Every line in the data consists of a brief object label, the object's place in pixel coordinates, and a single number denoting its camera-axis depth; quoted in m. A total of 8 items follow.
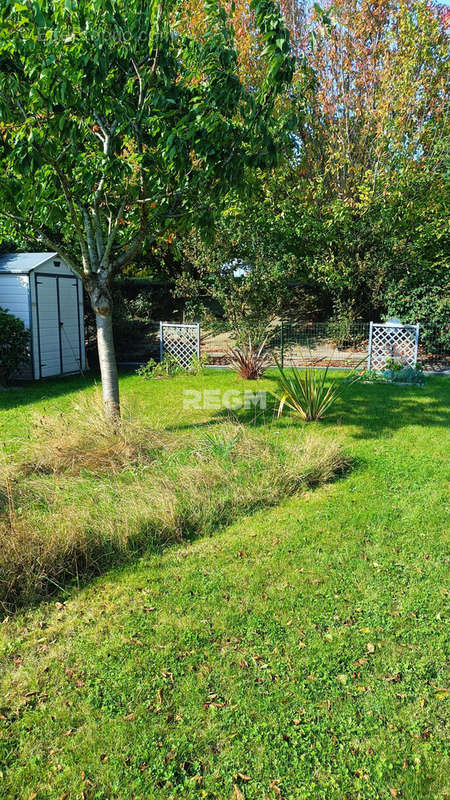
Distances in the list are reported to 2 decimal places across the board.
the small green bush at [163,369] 10.34
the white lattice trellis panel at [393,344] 11.34
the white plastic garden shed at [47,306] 10.20
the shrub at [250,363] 9.77
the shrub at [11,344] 9.36
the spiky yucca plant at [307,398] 6.75
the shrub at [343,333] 13.03
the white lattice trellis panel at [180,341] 11.88
